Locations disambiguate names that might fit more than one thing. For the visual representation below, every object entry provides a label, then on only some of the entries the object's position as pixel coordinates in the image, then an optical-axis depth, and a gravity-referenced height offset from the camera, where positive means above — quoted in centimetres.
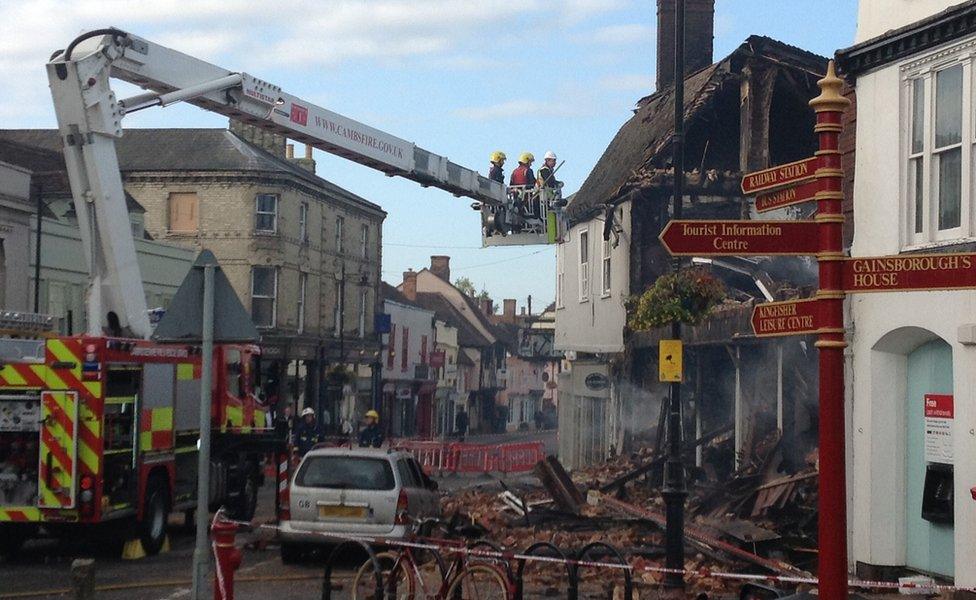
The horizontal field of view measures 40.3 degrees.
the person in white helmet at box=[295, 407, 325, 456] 3027 -149
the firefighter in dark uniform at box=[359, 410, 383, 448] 3238 -147
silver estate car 1606 -151
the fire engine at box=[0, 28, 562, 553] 1630 +6
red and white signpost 773 +68
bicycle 1202 -190
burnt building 2162 +268
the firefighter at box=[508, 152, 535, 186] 2733 +421
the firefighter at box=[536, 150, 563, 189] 2695 +410
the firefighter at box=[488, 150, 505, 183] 2734 +432
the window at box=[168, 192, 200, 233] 4953 +587
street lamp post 1445 -84
